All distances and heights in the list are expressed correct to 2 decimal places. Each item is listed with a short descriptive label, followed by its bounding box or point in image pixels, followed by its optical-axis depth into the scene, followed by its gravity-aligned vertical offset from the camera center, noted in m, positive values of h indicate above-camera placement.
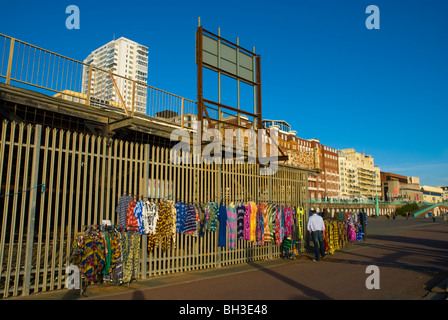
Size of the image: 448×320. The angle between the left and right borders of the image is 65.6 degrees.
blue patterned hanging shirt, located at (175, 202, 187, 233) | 9.23 -0.31
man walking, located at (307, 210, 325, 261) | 12.23 -0.87
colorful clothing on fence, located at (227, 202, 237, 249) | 10.77 -0.58
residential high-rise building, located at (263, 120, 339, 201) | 116.74 +14.03
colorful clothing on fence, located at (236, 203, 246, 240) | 11.13 -0.60
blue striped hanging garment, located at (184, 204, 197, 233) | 9.42 -0.43
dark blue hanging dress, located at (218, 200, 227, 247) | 10.58 -0.60
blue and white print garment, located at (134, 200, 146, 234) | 8.21 -0.23
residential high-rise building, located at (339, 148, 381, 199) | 144.75 +13.36
